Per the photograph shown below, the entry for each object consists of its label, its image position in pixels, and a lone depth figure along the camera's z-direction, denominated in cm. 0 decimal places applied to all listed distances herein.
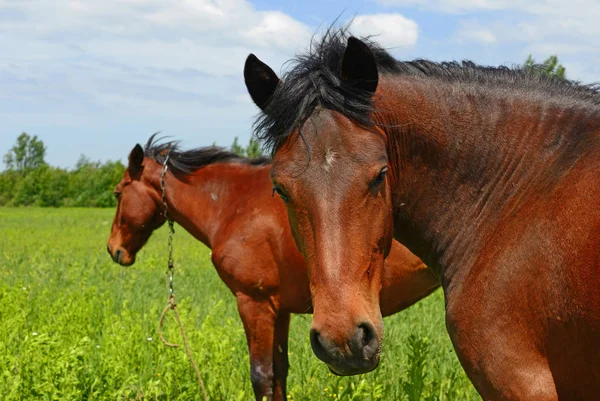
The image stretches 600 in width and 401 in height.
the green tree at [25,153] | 11969
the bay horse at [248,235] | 513
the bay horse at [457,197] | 230
